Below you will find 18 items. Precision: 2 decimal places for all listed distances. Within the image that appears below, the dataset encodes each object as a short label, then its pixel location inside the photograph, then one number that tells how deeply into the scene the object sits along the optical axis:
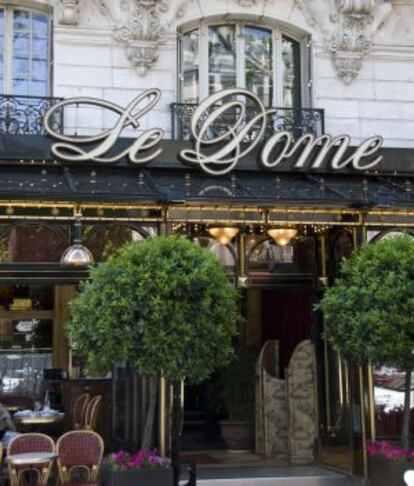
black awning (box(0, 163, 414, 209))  11.78
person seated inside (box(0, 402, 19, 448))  13.20
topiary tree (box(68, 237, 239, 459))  9.98
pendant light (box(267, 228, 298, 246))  13.62
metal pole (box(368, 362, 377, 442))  12.44
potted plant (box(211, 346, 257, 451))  15.51
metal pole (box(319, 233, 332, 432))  14.15
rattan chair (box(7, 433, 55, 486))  10.11
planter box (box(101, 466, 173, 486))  10.21
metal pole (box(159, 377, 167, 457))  11.66
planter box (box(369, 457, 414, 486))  10.95
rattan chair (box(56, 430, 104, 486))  10.48
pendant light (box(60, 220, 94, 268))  10.91
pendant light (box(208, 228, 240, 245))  13.48
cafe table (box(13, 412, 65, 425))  13.77
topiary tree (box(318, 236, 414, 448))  10.65
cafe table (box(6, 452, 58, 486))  9.81
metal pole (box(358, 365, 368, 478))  12.32
